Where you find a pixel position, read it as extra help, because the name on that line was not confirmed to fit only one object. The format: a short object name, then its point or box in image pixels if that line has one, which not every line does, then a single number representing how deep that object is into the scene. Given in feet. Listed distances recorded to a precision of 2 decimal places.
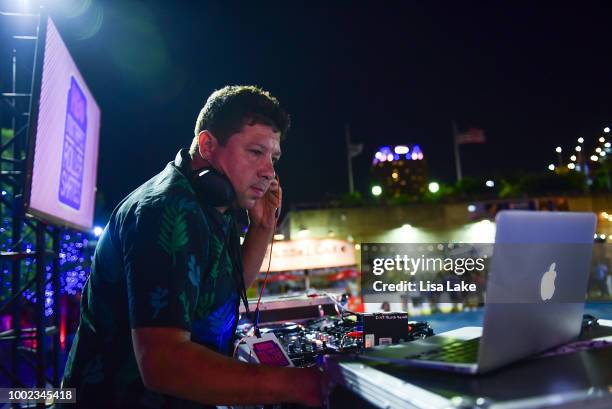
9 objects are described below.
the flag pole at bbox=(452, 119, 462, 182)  85.42
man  2.78
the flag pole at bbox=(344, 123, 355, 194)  91.91
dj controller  4.87
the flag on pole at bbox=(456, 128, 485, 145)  77.25
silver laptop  2.45
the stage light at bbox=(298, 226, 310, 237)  72.07
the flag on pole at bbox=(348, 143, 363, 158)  92.79
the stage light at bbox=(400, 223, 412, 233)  73.10
